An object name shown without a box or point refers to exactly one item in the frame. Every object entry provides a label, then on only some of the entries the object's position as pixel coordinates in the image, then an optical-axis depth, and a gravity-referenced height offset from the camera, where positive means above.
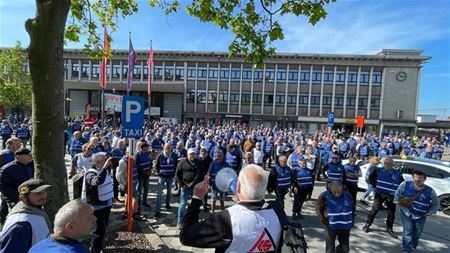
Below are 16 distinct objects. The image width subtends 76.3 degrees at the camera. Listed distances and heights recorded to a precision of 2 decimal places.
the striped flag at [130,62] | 15.17 +2.42
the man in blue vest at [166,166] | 7.66 -1.54
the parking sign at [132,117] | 5.57 -0.19
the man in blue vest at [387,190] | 6.85 -1.72
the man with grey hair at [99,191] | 4.64 -1.40
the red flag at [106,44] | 8.37 +1.88
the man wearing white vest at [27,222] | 2.56 -1.14
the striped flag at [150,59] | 21.89 +3.73
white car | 9.06 -1.69
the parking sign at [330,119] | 18.36 -0.17
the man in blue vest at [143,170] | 7.56 -1.64
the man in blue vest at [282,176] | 7.51 -1.62
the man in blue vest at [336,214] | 4.75 -1.64
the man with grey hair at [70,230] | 2.03 -0.94
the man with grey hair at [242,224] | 2.18 -0.87
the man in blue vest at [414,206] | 5.53 -1.65
